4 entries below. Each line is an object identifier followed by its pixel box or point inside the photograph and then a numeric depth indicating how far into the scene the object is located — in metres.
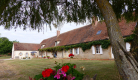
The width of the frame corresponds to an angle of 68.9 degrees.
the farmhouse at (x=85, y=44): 14.59
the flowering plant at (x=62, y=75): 1.79
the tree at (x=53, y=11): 3.97
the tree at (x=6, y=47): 38.94
